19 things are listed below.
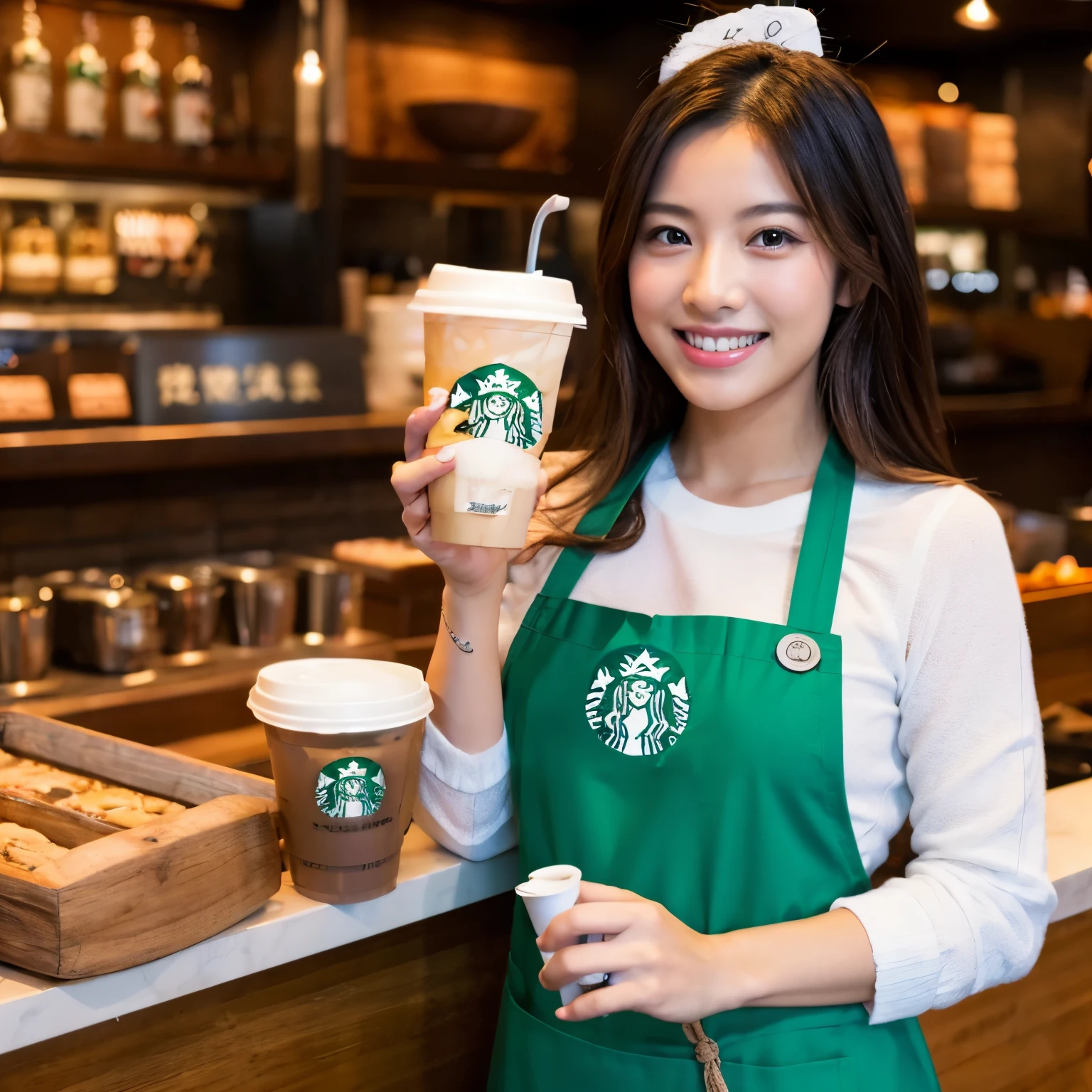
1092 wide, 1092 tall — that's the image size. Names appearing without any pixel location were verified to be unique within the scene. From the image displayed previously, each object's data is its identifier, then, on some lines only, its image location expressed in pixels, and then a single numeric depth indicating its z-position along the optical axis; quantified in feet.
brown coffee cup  3.84
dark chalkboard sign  10.36
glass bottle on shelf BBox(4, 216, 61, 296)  11.00
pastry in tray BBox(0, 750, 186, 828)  4.10
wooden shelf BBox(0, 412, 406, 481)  9.54
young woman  4.08
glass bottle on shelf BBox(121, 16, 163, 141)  11.27
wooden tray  3.47
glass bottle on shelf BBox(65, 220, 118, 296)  11.44
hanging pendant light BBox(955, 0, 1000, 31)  14.79
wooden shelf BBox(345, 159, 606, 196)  11.98
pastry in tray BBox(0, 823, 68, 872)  3.73
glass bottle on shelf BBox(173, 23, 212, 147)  11.36
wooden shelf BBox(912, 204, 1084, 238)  15.39
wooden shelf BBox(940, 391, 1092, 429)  15.65
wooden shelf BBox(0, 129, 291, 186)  10.18
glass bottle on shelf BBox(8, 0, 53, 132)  10.48
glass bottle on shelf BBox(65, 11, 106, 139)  10.82
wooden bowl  12.76
